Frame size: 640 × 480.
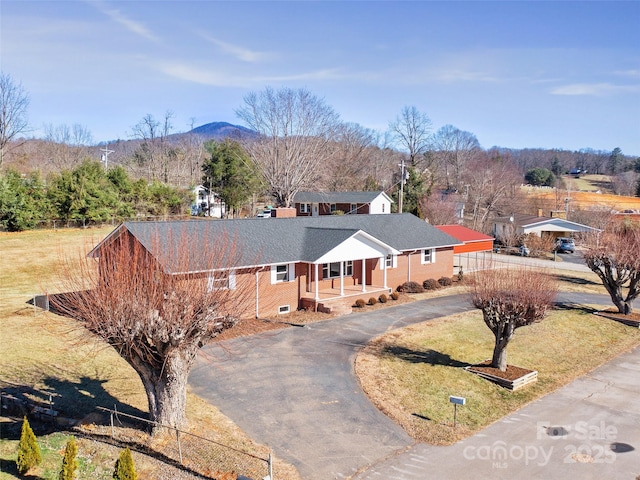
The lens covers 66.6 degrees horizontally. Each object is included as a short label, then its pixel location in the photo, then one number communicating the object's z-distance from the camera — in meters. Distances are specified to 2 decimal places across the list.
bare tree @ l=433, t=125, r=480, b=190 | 95.62
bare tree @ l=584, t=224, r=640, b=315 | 27.61
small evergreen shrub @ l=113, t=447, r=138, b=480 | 10.02
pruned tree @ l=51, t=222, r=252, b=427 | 11.70
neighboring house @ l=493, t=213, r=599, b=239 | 60.53
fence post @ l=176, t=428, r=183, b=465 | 11.55
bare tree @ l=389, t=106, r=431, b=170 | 87.06
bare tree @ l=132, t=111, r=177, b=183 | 79.19
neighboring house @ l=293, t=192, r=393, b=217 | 55.84
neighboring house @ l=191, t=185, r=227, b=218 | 63.97
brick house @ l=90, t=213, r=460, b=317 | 24.80
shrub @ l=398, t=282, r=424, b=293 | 33.22
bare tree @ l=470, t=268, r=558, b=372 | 18.47
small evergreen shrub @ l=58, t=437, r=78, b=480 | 10.27
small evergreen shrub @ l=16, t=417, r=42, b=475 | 11.10
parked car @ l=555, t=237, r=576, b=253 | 56.53
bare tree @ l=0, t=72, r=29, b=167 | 55.22
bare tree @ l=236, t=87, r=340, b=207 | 57.97
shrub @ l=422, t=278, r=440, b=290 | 34.22
